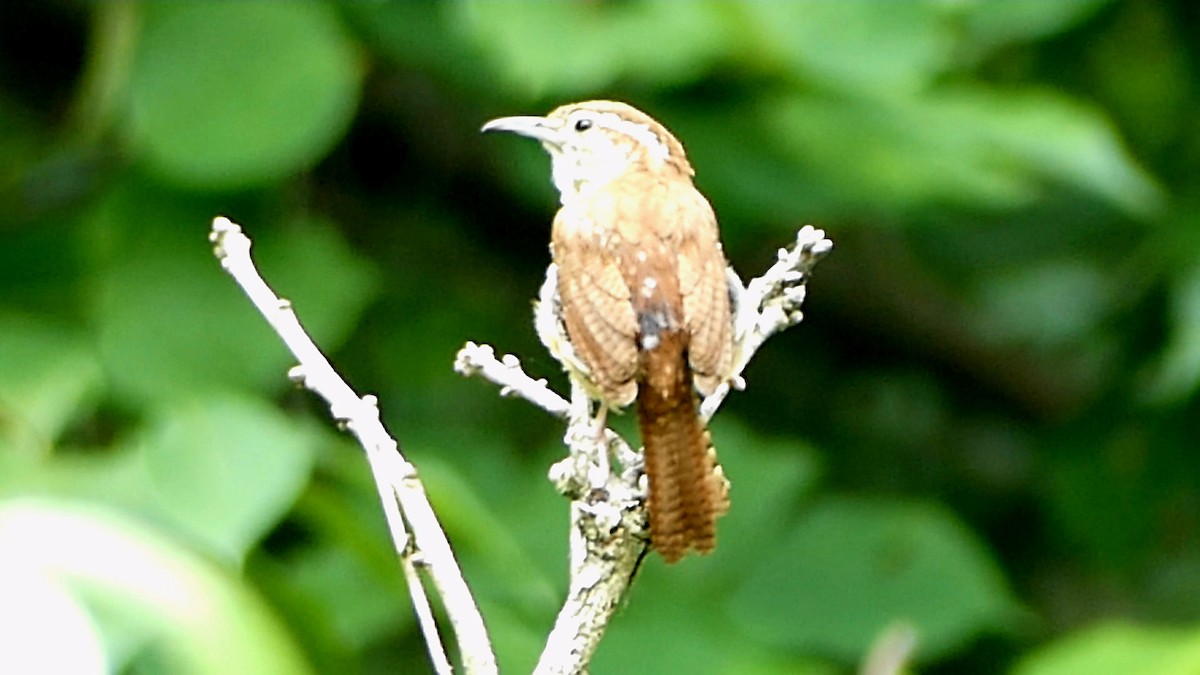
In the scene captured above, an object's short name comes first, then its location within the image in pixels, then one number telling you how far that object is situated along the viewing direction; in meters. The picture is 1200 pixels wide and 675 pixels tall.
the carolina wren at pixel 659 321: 4.18
